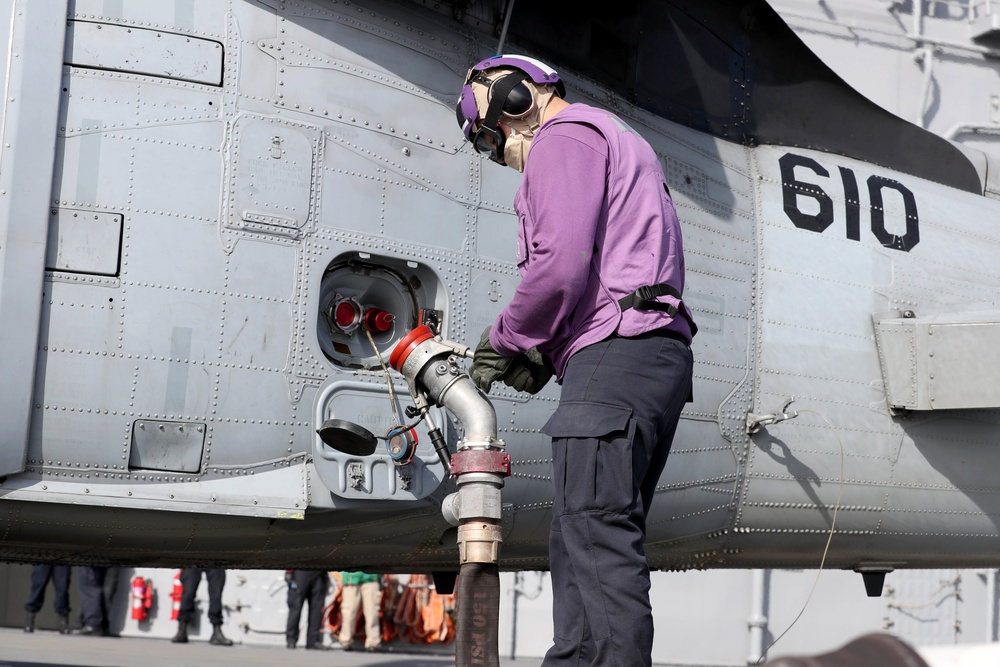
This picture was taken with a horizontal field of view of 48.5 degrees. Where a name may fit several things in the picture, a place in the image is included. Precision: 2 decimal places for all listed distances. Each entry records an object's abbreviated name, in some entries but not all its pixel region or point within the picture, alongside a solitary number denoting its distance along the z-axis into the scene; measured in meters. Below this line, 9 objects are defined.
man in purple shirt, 2.86
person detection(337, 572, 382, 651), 13.52
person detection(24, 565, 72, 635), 13.07
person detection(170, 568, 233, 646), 12.71
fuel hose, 2.98
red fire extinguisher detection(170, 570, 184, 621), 13.88
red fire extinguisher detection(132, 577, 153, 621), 14.41
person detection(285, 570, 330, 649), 13.05
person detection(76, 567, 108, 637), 12.92
